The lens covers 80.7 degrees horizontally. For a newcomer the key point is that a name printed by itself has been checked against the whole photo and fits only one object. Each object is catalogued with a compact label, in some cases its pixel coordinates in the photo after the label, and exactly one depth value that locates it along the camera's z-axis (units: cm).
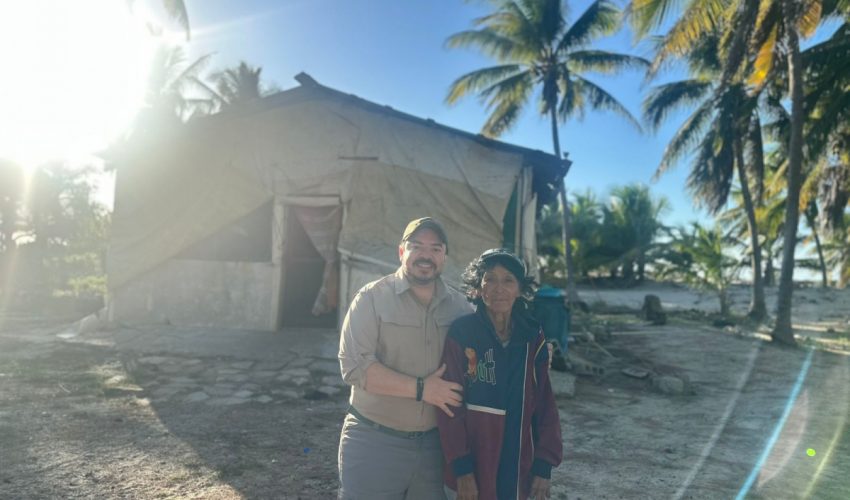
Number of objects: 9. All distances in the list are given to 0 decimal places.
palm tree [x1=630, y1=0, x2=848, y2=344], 998
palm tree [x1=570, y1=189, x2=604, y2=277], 2736
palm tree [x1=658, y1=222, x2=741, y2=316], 1497
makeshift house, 798
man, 205
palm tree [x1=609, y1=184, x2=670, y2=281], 2723
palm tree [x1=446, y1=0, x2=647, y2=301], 1664
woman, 203
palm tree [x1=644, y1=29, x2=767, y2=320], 1496
